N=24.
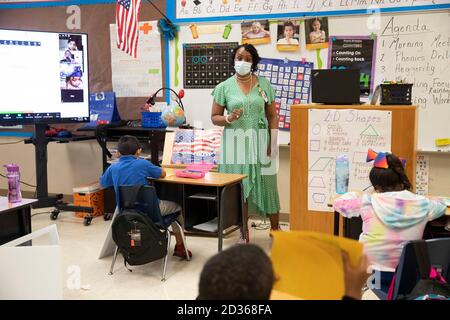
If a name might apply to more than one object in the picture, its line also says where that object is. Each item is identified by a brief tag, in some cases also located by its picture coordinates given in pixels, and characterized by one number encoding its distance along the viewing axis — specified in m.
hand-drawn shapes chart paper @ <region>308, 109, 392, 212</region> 3.74
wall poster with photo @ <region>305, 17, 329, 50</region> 4.95
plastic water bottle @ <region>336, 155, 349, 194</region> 3.75
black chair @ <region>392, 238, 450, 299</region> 2.12
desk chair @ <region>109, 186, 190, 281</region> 3.81
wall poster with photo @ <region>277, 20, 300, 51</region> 5.07
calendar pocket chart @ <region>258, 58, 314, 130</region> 5.10
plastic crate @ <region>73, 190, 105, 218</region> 5.63
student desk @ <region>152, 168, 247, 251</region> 4.03
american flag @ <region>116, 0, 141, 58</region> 5.61
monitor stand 5.45
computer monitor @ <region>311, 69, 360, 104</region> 3.81
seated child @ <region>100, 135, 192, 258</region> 3.92
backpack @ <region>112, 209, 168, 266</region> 3.76
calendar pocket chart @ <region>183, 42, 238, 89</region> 5.40
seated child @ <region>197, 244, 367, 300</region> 1.18
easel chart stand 3.95
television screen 5.22
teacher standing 4.56
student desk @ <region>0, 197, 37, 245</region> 3.12
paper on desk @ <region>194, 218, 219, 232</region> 4.19
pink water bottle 3.25
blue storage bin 5.45
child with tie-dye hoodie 2.61
